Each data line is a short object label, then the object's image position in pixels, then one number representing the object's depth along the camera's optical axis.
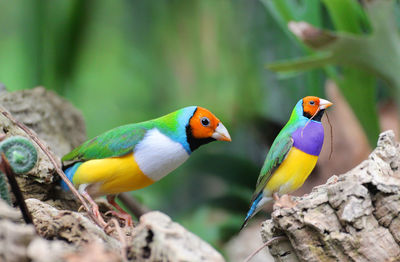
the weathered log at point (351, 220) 2.07
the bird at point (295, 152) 2.10
